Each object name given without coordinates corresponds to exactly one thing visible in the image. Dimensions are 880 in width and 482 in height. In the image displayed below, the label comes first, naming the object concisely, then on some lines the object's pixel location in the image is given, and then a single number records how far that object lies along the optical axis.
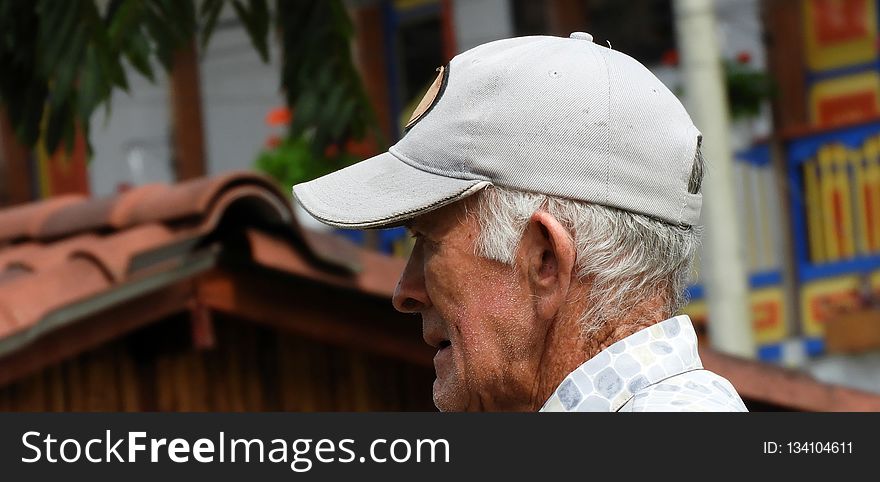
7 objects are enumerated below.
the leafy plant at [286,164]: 18.97
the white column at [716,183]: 13.78
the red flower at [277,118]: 20.46
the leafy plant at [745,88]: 18.61
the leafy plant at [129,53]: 5.07
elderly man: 3.55
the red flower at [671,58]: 19.92
